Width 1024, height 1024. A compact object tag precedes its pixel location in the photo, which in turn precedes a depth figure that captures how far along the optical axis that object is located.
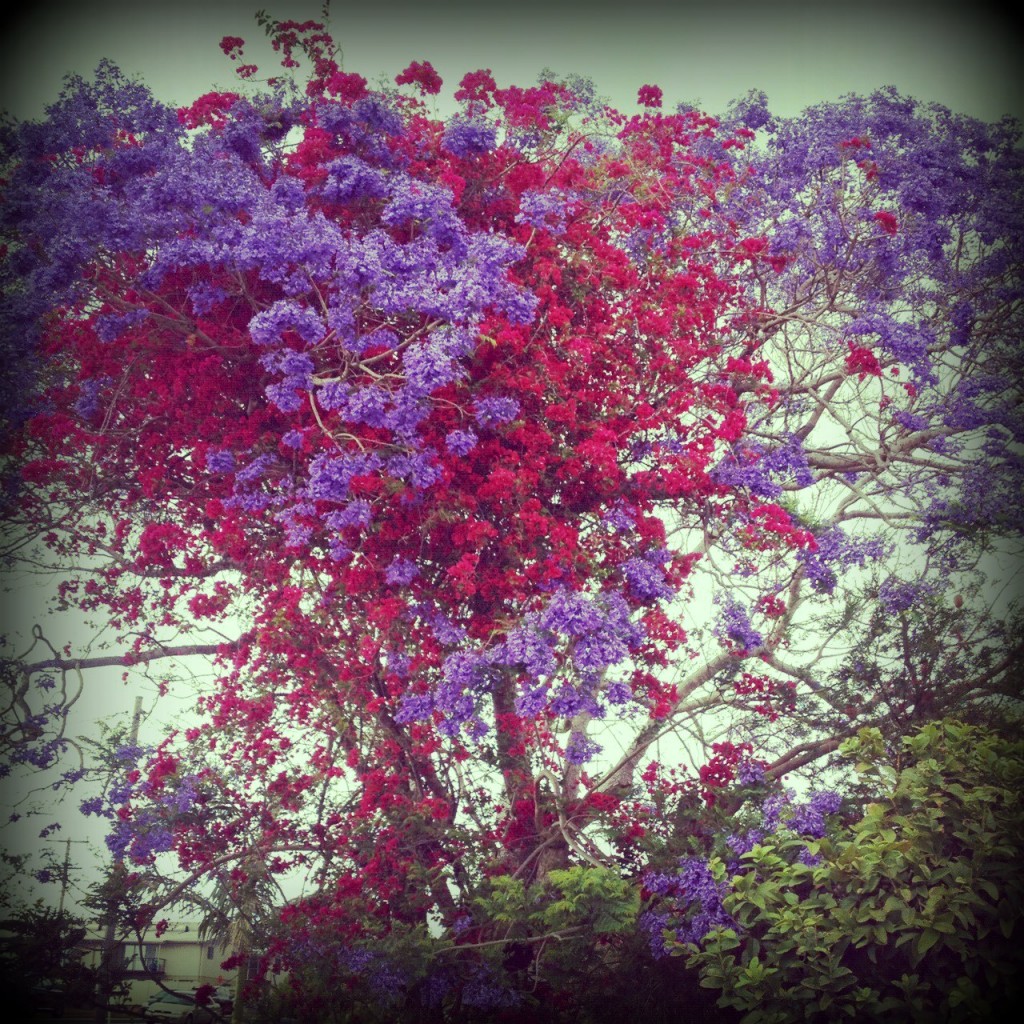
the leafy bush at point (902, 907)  3.97
